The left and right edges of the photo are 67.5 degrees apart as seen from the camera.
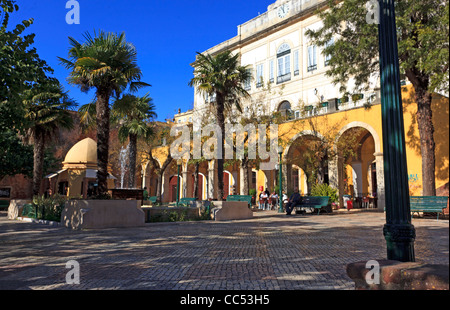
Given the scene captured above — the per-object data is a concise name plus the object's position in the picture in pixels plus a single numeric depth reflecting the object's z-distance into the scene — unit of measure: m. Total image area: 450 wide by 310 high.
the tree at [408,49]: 12.88
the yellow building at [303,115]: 18.77
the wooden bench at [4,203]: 27.01
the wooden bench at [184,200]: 19.90
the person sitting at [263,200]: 23.50
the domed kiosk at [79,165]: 25.50
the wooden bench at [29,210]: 14.49
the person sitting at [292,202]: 17.83
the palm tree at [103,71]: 11.66
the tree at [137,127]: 22.88
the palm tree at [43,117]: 16.97
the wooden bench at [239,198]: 20.20
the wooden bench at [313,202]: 17.47
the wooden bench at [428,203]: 13.41
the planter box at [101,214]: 10.62
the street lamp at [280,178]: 19.05
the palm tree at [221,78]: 17.39
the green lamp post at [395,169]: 3.15
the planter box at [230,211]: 14.33
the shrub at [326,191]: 19.97
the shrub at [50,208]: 12.70
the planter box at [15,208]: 16.11
